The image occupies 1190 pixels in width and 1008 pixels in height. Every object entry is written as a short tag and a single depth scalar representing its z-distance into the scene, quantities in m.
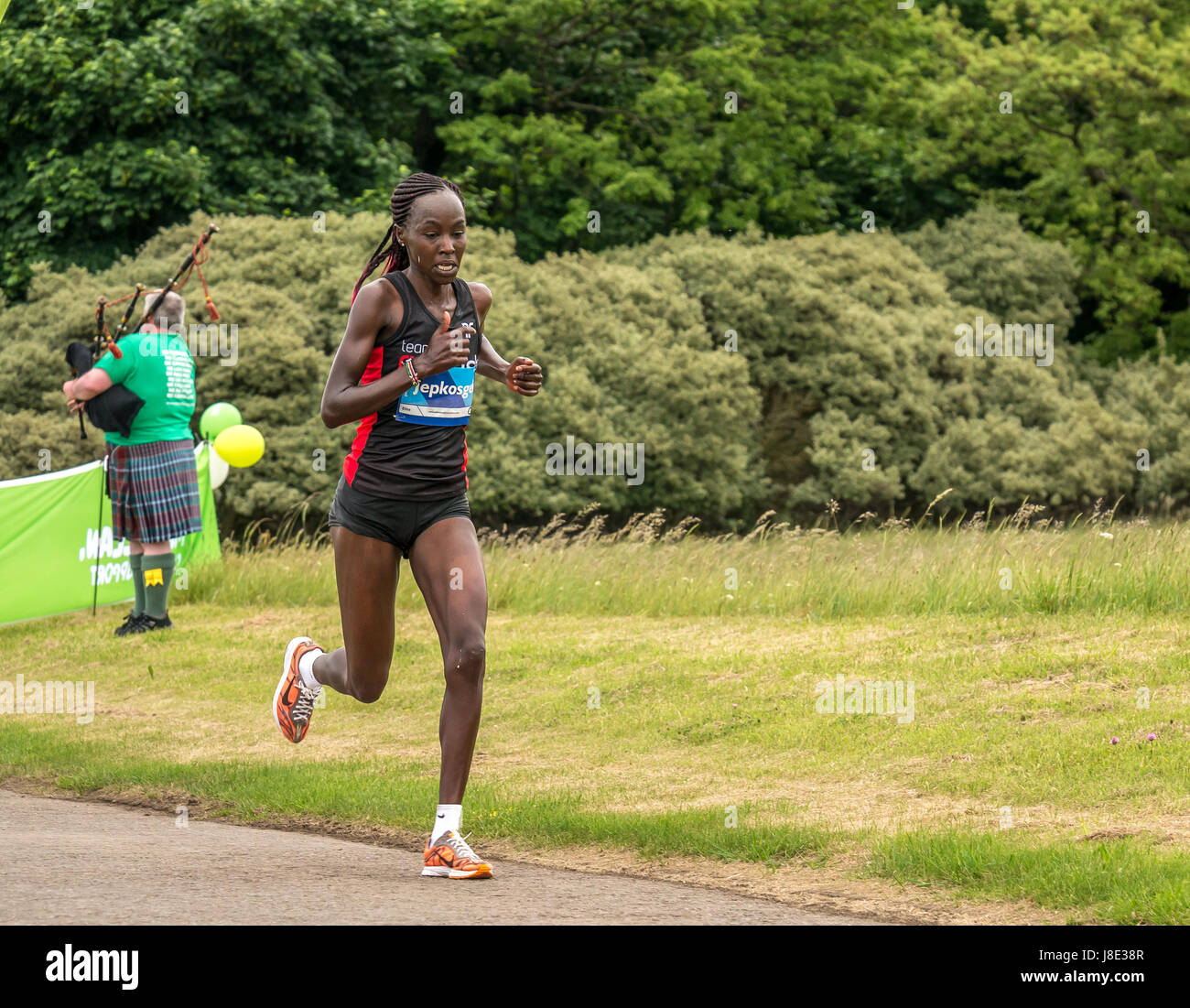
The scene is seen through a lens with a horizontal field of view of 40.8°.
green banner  12.23
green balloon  15.26
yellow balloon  13.98
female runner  5.75
